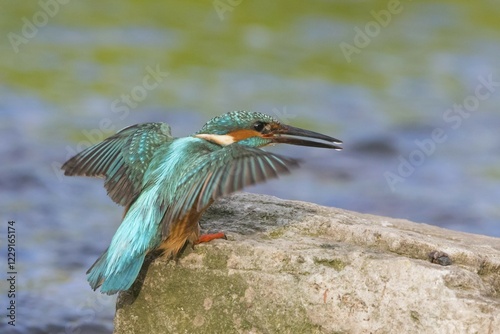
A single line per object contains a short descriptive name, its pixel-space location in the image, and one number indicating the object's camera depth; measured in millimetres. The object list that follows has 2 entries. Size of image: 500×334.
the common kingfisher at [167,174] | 8867
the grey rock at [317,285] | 8422
